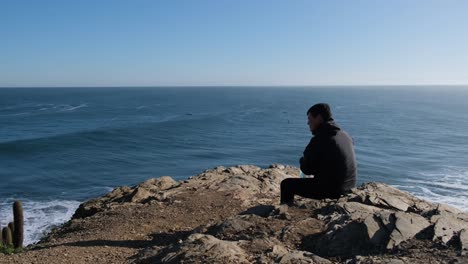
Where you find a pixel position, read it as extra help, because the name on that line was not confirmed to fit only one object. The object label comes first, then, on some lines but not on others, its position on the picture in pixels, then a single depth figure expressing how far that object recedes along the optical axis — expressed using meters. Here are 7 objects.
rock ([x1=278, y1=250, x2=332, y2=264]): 6.39
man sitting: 7.75
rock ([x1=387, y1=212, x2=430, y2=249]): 6.69
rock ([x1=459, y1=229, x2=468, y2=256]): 5.96
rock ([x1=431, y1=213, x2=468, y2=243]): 6.61
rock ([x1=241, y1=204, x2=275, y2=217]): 9.13
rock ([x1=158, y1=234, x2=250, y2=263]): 6.76
